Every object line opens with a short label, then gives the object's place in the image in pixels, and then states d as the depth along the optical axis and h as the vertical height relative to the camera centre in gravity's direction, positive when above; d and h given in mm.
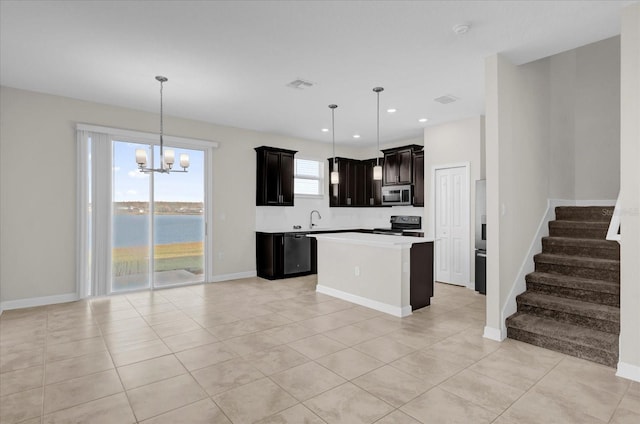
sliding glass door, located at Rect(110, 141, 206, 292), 5305 -192
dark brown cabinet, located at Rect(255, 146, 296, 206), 6605 +693
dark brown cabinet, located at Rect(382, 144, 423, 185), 6805 +954
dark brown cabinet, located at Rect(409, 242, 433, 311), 4344 -855
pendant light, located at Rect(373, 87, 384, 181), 4660 +543
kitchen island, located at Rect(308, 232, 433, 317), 4195 -809
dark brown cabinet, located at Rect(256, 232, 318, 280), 6301 -834
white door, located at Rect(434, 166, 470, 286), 5832 -254
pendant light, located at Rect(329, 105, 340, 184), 5062 +1595
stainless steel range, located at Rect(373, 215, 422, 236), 7062 -307
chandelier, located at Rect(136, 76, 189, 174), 4117 +680
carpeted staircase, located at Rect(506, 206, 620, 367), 3031 -887
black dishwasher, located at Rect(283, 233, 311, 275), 6398 -811
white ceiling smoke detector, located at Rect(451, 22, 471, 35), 2902 +1585
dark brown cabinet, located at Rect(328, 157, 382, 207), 7809 +594
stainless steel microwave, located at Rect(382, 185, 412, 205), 6871 +338
